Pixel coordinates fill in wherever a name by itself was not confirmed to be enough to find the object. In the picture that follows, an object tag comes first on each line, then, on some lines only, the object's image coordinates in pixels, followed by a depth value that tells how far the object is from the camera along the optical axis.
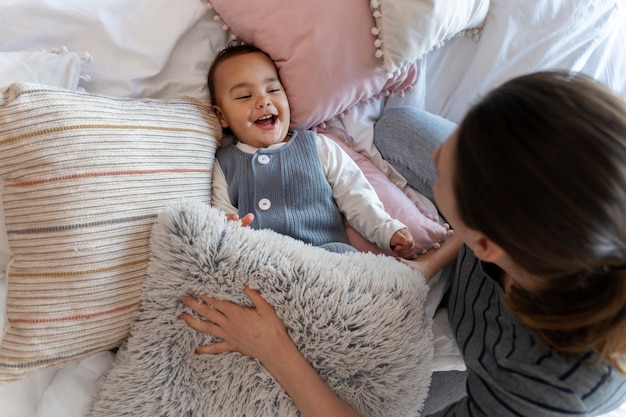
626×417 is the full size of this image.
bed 0.84
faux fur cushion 0.81
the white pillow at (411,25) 1.01
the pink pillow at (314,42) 1.04
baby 1.04
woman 0.52
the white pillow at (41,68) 0.91
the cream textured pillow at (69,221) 0.78
